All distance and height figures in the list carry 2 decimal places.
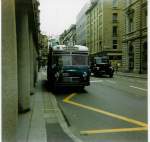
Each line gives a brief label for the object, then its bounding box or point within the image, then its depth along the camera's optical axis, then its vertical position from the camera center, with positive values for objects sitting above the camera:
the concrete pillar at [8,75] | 2.05 -0.17
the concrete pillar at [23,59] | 5.27 +0.07
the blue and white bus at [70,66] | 8.74 -0.23
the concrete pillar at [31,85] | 8.11 -1.12
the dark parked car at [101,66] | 17.96 -0.58
